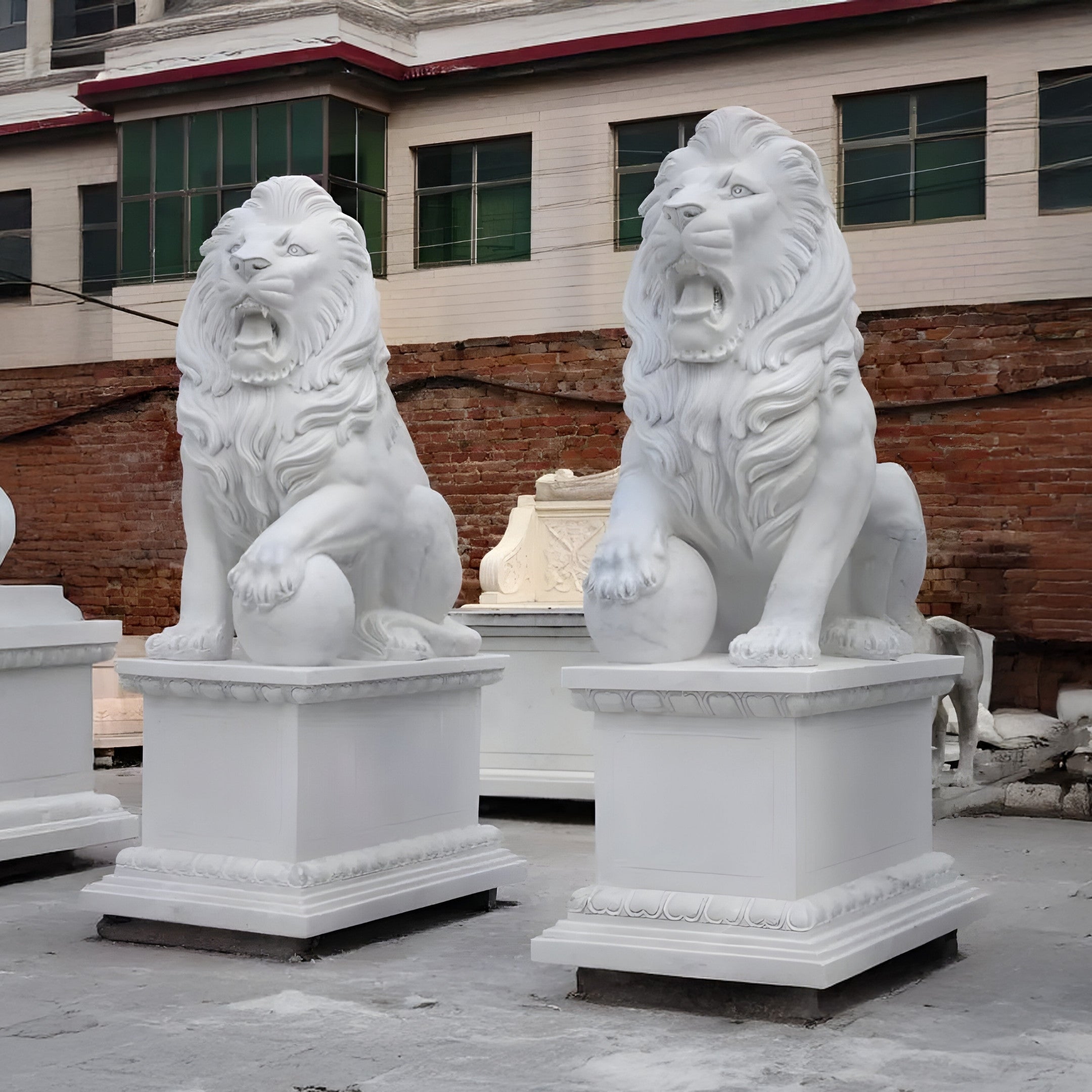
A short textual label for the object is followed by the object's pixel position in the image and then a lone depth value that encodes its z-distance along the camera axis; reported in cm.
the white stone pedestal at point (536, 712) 605
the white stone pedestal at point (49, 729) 470
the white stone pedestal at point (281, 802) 365
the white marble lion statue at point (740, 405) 326
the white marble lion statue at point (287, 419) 388
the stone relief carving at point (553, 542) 768
